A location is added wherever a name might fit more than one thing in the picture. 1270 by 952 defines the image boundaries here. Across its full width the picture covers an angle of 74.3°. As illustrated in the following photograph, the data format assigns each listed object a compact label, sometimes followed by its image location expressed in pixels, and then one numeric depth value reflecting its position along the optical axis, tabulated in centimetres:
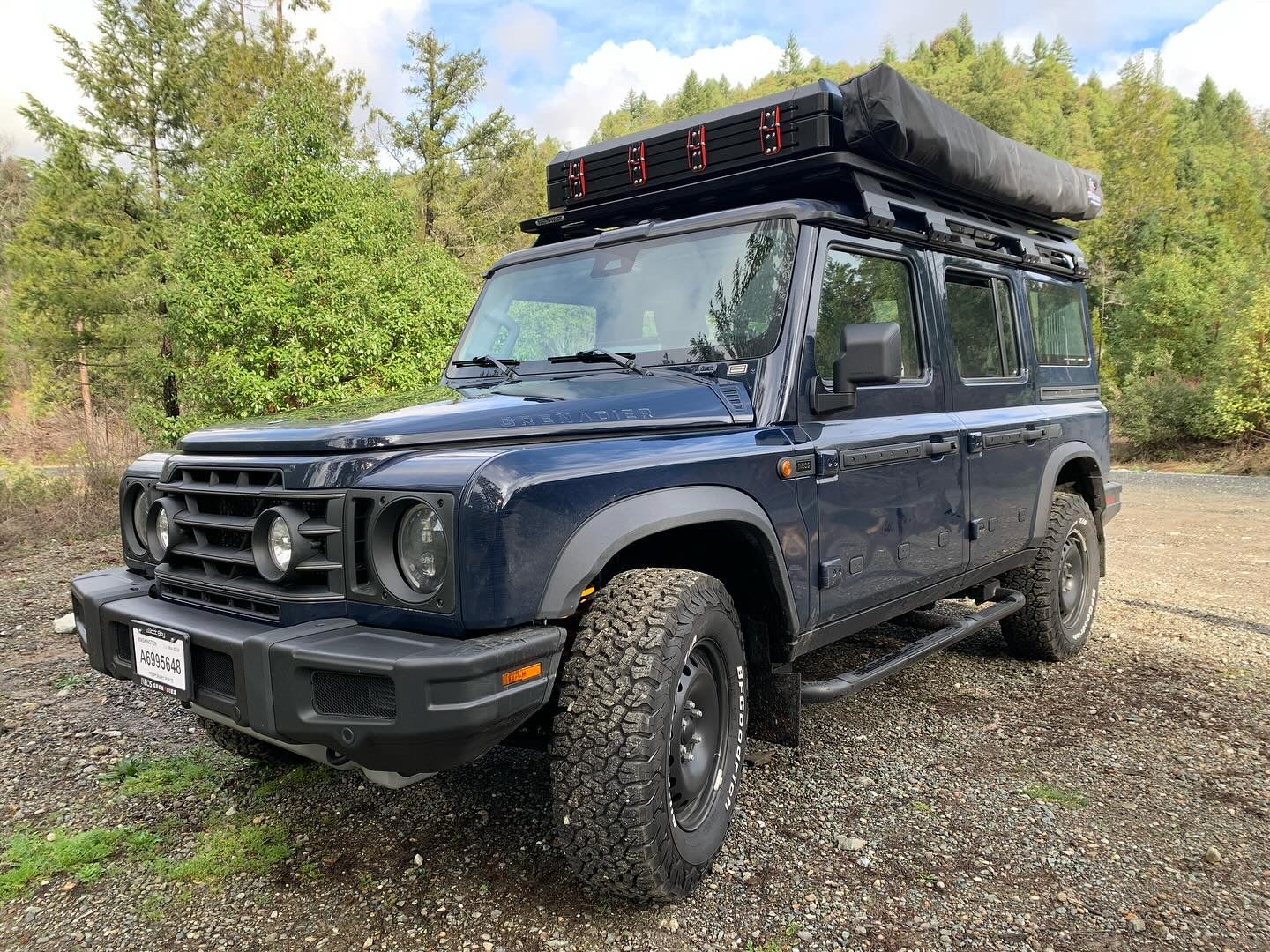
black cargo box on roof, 325
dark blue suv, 205
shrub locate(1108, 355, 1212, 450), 1916
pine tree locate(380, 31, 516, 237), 2256
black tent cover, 321
